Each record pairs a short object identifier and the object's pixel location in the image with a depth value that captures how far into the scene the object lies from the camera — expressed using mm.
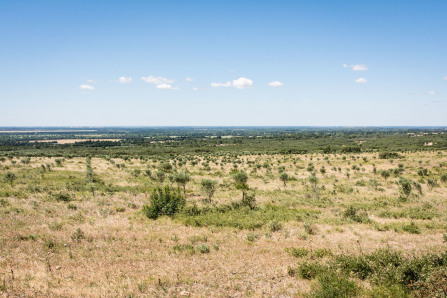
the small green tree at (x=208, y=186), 22106
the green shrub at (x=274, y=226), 14848
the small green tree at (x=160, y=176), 32719
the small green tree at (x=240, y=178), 23891
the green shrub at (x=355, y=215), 16648
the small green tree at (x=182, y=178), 25797
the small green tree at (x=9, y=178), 28147
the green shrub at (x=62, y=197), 21083
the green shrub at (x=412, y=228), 14055
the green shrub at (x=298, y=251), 11172
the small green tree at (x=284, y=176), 31227
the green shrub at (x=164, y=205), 17703
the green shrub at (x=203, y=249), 11605
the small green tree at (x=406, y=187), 23656
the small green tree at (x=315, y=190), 24775
